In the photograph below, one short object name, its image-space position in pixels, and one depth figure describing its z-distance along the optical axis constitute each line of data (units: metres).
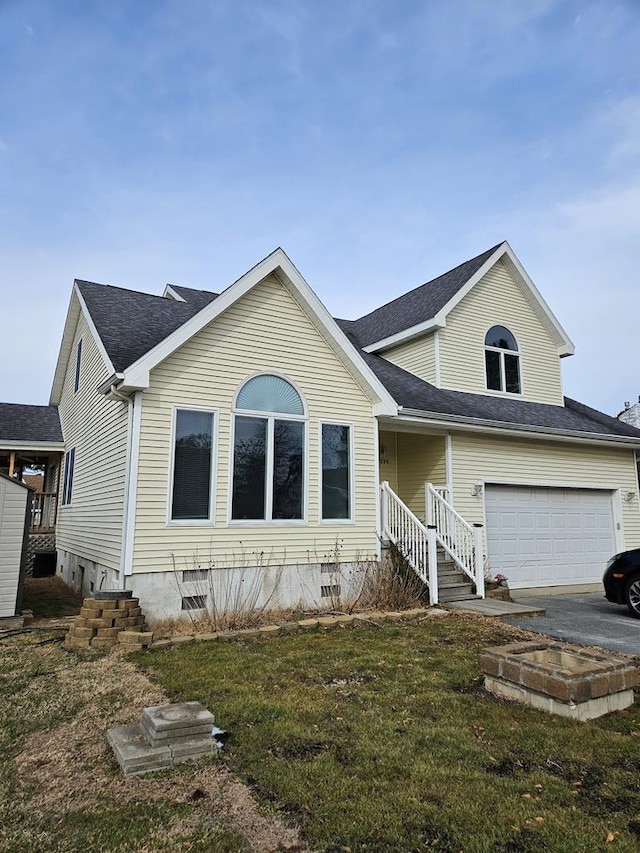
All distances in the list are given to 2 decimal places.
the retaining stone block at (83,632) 6.80
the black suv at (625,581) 9.09
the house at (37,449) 15.55
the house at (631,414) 23.94
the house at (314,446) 8.17
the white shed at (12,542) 8.09
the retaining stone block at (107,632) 6.87
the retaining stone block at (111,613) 6.97
